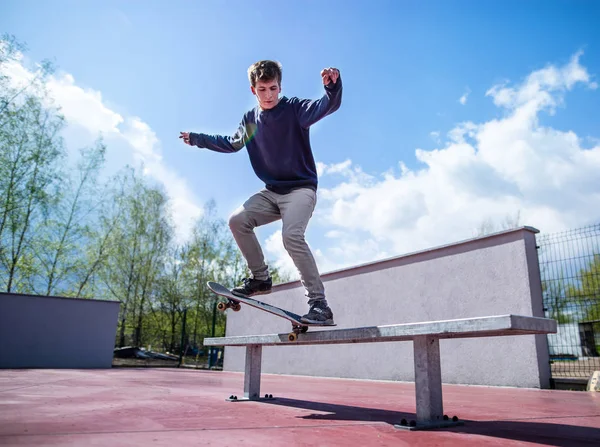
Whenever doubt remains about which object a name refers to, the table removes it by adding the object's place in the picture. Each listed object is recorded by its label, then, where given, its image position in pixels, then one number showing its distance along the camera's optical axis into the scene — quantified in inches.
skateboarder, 110.3
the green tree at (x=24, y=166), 596.1
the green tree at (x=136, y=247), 856.3
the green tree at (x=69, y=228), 708.0
